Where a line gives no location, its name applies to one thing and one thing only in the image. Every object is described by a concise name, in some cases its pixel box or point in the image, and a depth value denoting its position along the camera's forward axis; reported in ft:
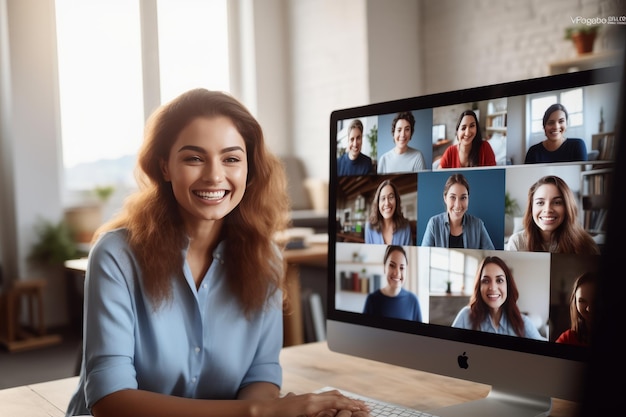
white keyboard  3.36
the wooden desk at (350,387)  3.82
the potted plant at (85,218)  17.31
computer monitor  3.00
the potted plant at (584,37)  15.71
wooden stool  15.03
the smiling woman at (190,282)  3.40
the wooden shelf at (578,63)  15.56
